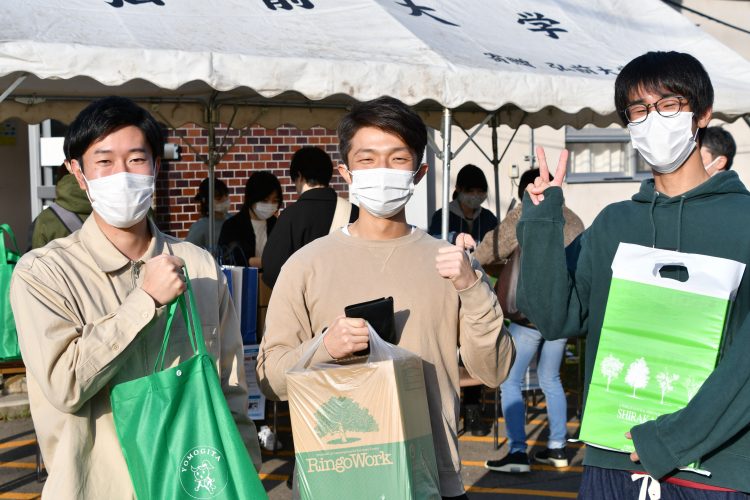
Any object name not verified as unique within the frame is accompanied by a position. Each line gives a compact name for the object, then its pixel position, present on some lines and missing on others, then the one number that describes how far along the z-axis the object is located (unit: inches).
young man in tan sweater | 101.0
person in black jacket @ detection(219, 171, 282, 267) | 286.4
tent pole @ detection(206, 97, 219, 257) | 302.2
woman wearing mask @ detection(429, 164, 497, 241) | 313.9
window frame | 486.9
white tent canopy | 197.2
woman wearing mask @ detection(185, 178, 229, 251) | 329.1
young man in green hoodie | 85.4
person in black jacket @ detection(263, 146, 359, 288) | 229.1
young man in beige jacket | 91.2
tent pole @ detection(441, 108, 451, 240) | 232.2
